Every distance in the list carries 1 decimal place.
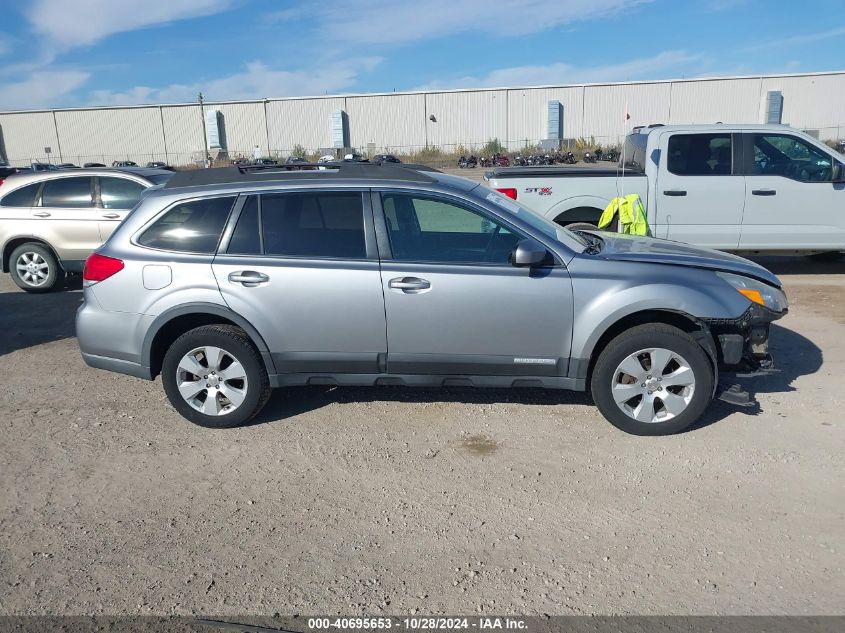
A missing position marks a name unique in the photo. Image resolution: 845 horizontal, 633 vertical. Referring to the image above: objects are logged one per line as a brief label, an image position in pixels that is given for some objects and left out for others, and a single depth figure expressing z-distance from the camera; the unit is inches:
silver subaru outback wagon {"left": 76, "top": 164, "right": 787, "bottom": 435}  176.9
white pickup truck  340.2
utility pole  2368.6
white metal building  2124.8
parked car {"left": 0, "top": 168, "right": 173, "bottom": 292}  363.6
